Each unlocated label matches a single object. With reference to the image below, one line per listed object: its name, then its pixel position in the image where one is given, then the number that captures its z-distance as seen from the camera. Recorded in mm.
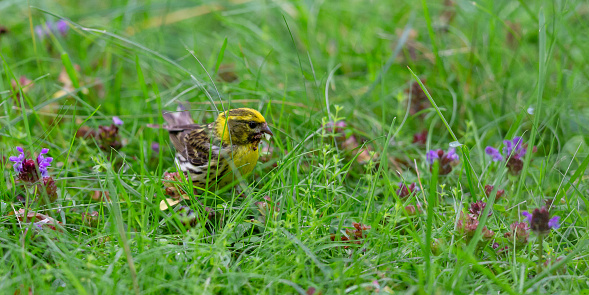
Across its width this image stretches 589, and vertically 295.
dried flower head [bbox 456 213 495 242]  5714
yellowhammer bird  7410
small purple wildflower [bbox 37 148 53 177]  6469
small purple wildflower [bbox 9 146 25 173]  6340
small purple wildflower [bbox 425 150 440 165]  7367
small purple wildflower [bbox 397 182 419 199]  6828
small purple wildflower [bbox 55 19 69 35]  11055
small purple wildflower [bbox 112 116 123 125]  8016
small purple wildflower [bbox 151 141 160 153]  8227
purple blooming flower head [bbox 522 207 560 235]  5125
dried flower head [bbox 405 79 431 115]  8891
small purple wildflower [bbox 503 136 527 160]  6612
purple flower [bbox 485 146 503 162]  7145
